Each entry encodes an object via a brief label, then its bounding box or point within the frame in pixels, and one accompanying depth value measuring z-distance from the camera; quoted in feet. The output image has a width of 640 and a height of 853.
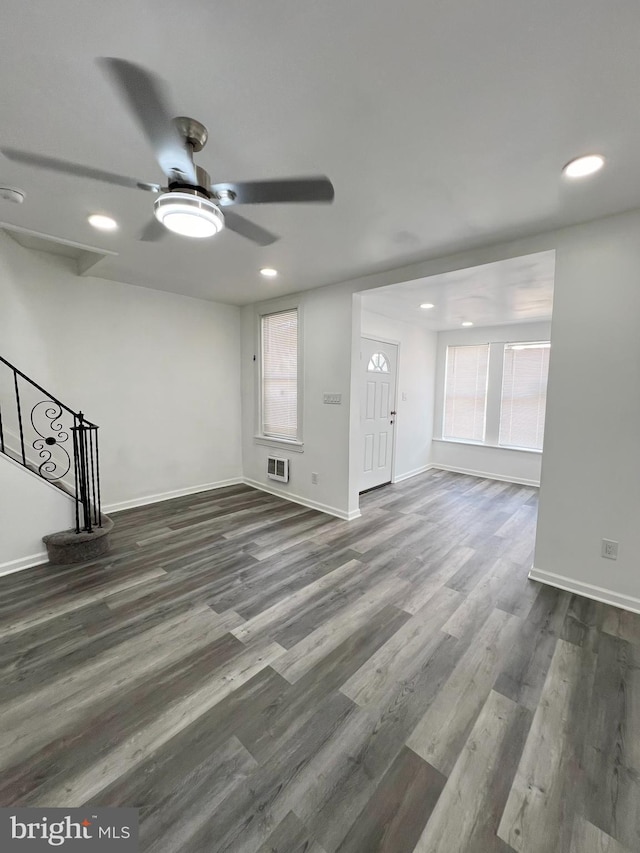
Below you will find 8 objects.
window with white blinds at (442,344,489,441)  19.76
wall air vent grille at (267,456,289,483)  15.48
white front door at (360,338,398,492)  16.33
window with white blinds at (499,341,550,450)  17.72
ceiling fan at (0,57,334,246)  4.43
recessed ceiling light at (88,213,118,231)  8.25
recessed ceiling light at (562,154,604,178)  5.76
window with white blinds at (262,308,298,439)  15.15
